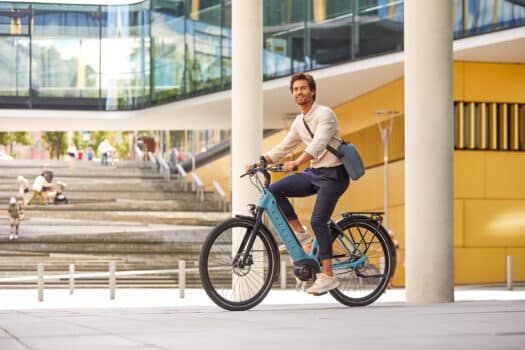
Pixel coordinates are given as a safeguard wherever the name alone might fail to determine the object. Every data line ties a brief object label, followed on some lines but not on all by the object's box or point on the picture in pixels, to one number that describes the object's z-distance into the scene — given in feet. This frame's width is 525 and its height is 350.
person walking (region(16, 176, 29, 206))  116.57
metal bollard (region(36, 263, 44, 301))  63.42
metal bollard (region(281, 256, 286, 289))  75.92
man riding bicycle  26.45
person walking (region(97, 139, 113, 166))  162.72
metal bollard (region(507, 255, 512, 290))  69.67
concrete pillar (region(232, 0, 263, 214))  43.45
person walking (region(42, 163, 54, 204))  116.67
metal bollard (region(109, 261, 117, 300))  64.34
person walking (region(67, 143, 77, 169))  146.65
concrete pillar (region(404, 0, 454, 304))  29.78
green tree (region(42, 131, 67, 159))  273.33
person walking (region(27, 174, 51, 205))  115.65
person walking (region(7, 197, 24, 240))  97.43
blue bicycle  26.12
